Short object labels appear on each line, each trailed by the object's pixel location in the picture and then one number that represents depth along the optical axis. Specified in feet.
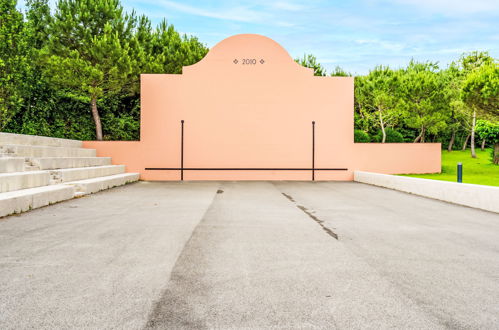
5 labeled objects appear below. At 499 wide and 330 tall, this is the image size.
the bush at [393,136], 106.42
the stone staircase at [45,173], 26.86
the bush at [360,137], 95.20
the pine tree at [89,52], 62.95
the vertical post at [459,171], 37.63
